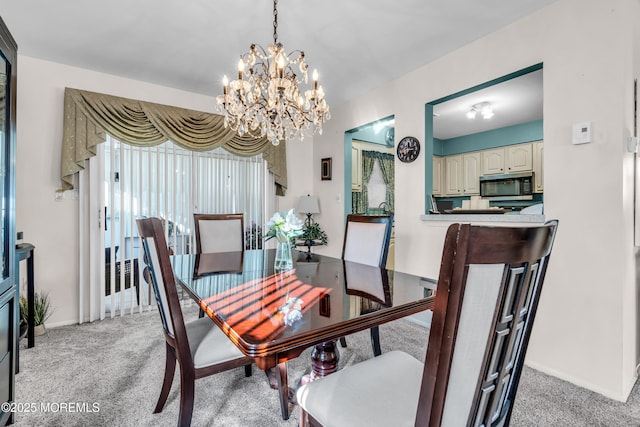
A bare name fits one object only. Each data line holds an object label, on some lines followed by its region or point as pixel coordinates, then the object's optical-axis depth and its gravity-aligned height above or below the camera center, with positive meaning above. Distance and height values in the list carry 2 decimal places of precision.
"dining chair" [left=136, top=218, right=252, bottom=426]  1.20 -0.60
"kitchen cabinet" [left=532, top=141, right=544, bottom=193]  4.48 +0.72
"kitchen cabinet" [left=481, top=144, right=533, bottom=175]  4.62 +0.88
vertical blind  3.05 +0.20
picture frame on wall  4.07 +0.63
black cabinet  1.43 -0.03
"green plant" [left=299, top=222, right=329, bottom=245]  3.97 -0.25
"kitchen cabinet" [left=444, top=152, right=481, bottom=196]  5.30 +0.74
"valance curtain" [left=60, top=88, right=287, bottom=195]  2.78 +0.90
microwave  4.53 +0.44
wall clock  2.91 +0.65
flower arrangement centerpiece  1.77 -0.11
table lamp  4.00 +0.13
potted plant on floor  2.52 -0.81
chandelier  1.84 +0.73
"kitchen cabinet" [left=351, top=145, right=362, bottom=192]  4.61 +0.72
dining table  0.95 -0.36
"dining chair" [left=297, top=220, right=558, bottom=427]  0.57 -0.22
